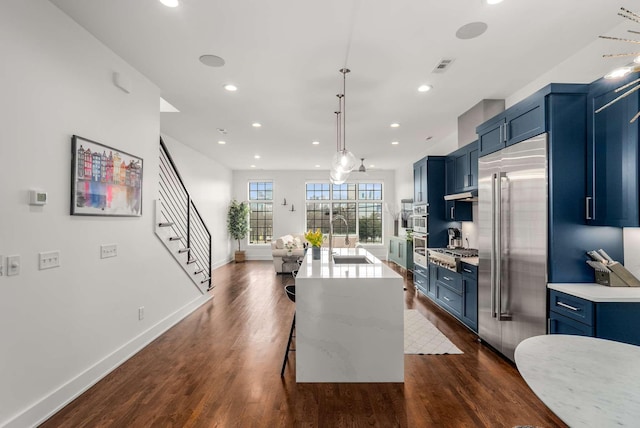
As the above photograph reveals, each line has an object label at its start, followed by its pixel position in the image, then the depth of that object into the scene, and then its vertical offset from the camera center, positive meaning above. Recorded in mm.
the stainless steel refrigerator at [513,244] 2711 -249
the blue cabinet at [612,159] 2223 +461
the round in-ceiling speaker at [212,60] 3107 +1607
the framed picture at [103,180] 2578 +351
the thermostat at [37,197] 2188 +146
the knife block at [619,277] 2449 -462
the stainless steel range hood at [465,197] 4344 +327
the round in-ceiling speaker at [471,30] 2570 +1602
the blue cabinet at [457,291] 3795 -1009
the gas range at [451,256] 4164 -529
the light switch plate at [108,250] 2888 -311
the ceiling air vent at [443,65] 3168 +1613
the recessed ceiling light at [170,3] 2299 +1604
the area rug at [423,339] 3365 -1416
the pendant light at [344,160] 3693 +693
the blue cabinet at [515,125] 2738 +934
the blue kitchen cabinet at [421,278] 5379 -1090
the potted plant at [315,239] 3627 -243
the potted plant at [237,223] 9805 -153
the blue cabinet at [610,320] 2215 -728
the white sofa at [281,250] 7727 -810
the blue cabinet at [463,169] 4289 +742
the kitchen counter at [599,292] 2209 -548
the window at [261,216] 10602 +75
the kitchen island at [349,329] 2688 -955
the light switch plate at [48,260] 2266 -313
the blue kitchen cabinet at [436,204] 5352 +252
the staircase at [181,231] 4062 -221
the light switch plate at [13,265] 2030 -313
